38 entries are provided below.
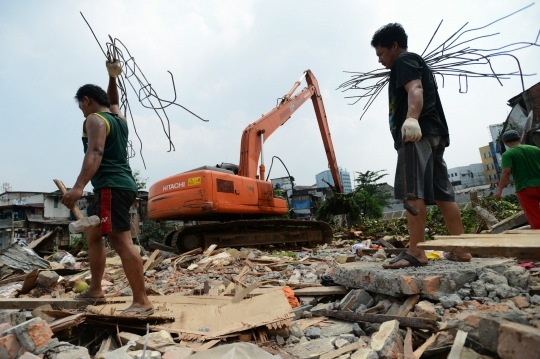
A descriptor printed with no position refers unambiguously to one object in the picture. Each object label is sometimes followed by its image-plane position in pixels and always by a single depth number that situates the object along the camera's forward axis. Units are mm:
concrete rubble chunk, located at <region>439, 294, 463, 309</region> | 2027
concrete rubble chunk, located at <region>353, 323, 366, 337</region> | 2041
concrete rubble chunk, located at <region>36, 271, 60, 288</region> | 3849
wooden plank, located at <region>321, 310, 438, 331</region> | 1825
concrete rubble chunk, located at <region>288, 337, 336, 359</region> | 1827
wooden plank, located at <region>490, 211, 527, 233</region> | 6051
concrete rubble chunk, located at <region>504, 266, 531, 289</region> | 2232
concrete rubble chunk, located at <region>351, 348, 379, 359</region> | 1585
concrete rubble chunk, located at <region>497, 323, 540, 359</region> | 1068
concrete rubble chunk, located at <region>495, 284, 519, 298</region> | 2082
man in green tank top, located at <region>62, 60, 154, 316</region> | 2572
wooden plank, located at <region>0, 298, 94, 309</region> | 2783
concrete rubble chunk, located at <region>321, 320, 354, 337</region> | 2084
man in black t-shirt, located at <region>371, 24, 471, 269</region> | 2697
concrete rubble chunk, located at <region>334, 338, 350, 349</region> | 1864
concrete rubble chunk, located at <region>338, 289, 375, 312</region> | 2426
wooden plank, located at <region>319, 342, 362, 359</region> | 1718
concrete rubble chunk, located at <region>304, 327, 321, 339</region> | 2087
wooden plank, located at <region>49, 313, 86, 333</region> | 2099
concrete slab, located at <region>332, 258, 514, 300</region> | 2160
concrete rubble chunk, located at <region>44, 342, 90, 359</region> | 1802
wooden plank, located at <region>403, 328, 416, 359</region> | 1575
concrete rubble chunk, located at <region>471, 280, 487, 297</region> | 2135
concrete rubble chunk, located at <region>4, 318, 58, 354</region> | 1829
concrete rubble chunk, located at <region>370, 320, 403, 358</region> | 1613
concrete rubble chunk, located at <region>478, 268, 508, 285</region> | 2199
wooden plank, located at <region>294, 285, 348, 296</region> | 2844
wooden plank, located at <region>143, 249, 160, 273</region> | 5055
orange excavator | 6812
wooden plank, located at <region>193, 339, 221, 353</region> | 1844
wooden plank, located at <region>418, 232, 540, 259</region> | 1470
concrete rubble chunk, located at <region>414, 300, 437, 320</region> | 1891
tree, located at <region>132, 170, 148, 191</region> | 26972
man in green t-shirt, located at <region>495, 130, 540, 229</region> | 4324
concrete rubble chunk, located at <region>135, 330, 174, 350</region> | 1907
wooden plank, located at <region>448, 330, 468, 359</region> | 1418
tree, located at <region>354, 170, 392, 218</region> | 23078
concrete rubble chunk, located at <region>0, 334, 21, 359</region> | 1765
